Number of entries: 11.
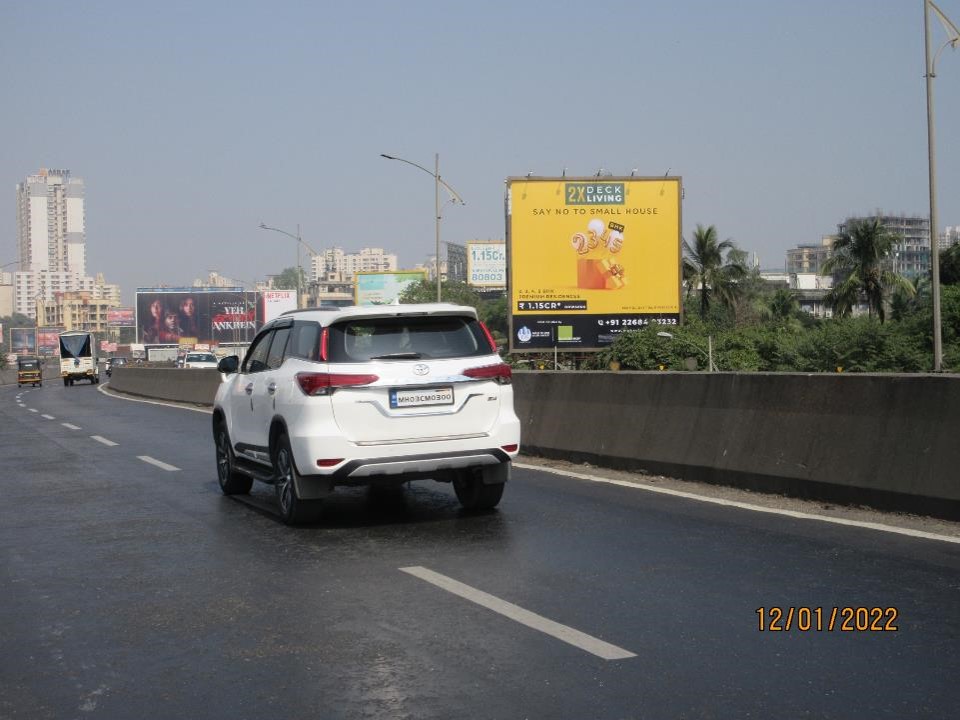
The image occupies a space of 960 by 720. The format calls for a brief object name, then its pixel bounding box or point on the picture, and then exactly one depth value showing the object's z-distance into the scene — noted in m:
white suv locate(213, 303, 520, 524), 9.00
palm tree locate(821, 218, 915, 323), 89.50
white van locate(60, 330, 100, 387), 74.69
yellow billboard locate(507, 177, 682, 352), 46.91
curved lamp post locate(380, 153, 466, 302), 46.38
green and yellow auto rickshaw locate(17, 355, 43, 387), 80.69
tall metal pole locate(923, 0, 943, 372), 33.59
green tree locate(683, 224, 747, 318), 91.66
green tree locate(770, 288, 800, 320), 122.75
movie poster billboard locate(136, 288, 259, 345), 157.25
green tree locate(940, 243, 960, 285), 80.56
